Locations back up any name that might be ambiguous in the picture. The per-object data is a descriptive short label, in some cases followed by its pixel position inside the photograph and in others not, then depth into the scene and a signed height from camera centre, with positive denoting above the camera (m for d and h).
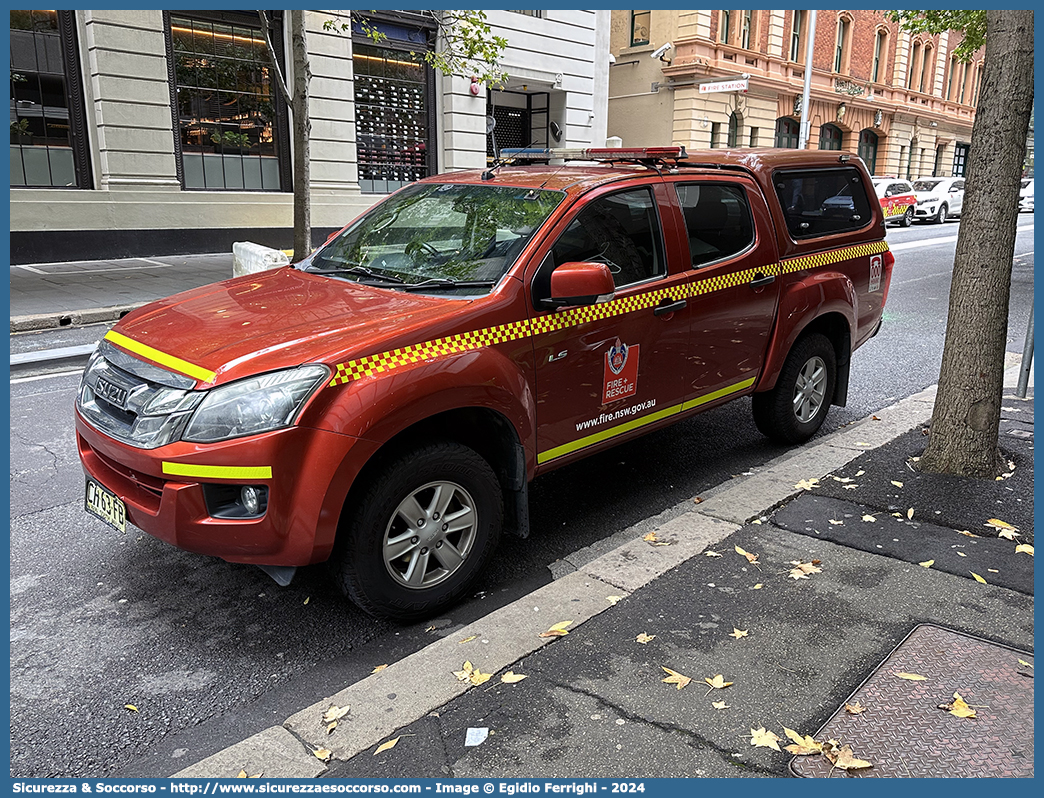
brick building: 34.44 +4.81
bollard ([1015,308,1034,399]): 6.88 -1.38
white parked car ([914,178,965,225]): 29.81 -0.19
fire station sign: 23.55 +2.90
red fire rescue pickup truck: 3.22 -0.76
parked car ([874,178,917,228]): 28.50 -0.24
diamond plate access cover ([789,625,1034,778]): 2.72 -1.79
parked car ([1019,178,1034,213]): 38.88 -0.16
